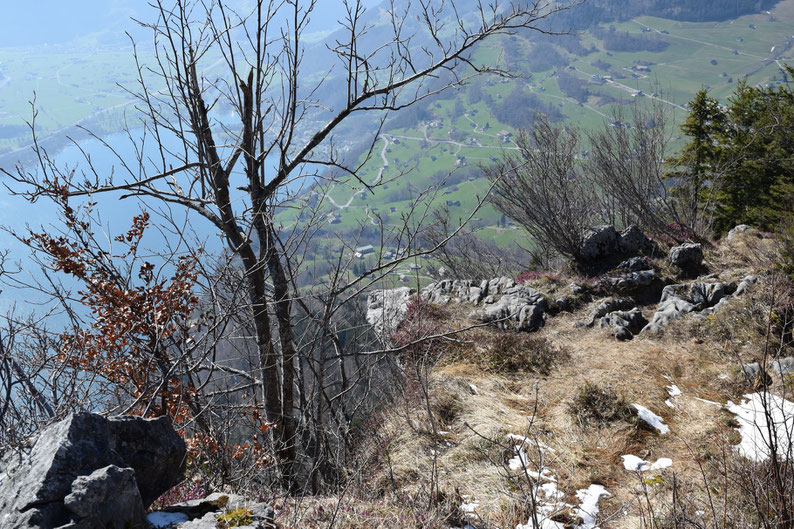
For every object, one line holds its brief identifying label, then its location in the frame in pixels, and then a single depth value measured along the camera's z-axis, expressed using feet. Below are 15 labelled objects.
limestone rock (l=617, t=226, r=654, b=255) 36.70
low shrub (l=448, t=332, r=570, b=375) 23.41
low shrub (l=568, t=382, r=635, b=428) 17.06
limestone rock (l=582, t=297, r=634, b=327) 30.40
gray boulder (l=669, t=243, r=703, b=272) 34.09
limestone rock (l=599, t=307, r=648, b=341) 27.66
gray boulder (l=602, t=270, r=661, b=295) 32.81
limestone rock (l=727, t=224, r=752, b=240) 40.04
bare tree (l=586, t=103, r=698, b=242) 48.80
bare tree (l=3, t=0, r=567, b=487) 12.80
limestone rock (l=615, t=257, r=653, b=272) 34.22
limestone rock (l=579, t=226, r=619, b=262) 37.17
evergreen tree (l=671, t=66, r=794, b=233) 50.06
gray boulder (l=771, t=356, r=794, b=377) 18.98
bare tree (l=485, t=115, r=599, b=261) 41.06
